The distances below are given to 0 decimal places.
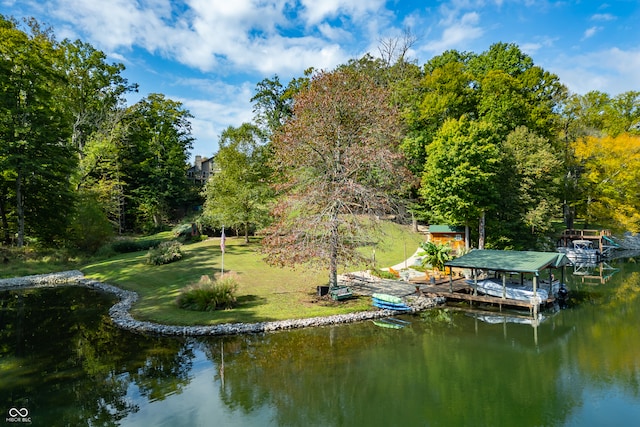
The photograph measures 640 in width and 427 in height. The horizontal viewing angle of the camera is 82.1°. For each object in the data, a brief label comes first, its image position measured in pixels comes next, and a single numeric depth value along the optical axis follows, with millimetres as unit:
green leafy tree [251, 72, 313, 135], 44844
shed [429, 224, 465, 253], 34969
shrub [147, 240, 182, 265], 28250
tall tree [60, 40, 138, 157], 42625
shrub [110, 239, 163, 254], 34125
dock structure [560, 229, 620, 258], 38969
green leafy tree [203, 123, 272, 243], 33375
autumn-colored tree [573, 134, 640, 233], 37625
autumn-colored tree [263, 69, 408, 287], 19031
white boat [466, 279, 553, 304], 20406
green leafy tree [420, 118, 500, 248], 31094
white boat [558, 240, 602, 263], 36938
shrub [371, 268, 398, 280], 26141
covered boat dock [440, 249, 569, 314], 19938
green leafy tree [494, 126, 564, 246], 31828
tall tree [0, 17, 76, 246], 28219
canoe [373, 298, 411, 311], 19484
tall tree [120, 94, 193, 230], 48844
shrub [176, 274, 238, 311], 18844
